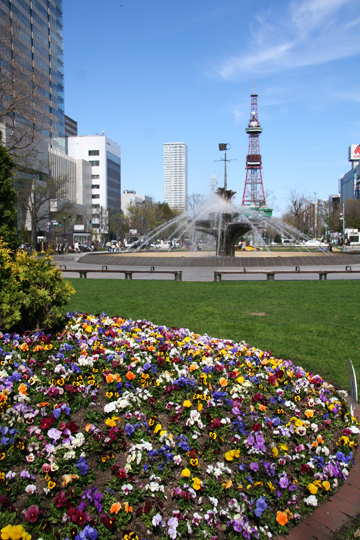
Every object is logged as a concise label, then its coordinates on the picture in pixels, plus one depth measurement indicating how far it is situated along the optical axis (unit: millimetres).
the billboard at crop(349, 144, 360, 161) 134125
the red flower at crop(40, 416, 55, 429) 3556
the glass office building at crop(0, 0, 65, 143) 65875
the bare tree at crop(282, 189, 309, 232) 62906
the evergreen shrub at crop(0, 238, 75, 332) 4922
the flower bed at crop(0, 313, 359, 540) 3066
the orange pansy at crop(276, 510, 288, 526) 3168
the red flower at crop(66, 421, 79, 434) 3562
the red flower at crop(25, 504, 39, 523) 2877
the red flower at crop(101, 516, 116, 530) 2906
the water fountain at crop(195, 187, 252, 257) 28938
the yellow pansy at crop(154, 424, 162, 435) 3713
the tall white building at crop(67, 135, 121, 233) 106062
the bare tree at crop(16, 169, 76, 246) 47397
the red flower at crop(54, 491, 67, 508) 2988
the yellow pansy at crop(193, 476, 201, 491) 3246
